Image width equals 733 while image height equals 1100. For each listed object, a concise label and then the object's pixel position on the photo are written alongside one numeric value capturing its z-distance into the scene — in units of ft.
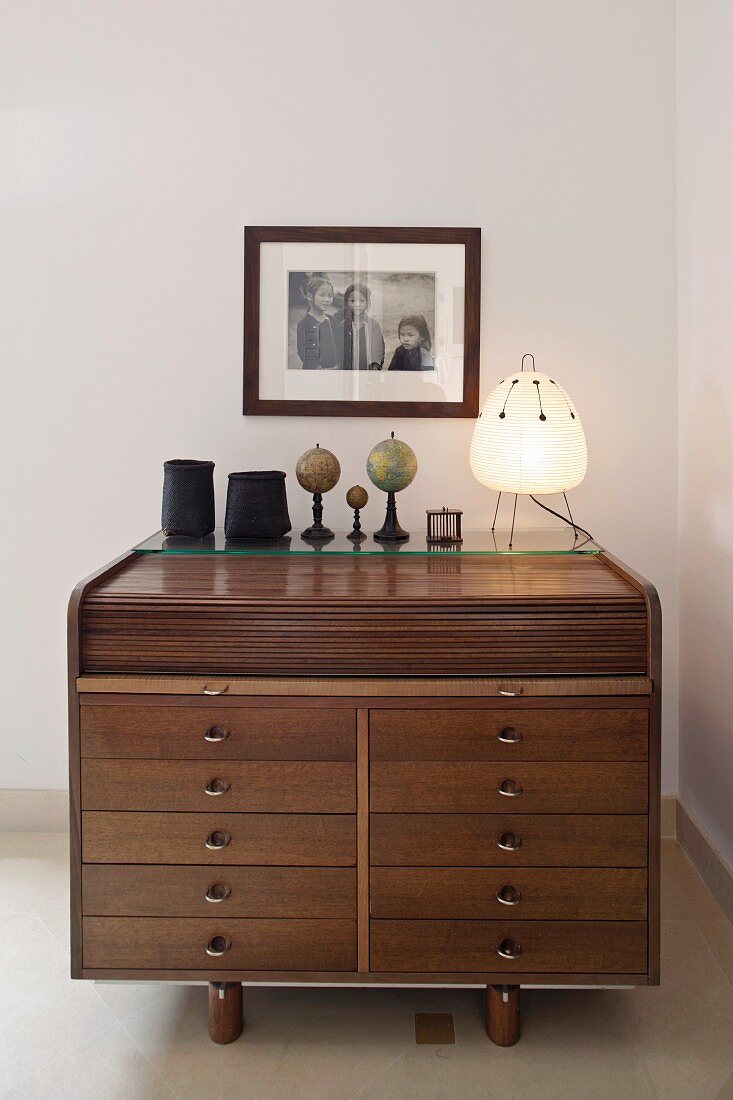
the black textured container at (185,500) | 6.78
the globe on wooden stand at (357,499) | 7.00
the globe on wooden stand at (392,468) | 6.83
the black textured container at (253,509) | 6.77
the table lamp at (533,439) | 6.75
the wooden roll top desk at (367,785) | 5.35
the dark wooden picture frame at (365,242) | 7.51
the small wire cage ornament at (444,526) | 6.79
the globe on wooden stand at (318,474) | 6.97
